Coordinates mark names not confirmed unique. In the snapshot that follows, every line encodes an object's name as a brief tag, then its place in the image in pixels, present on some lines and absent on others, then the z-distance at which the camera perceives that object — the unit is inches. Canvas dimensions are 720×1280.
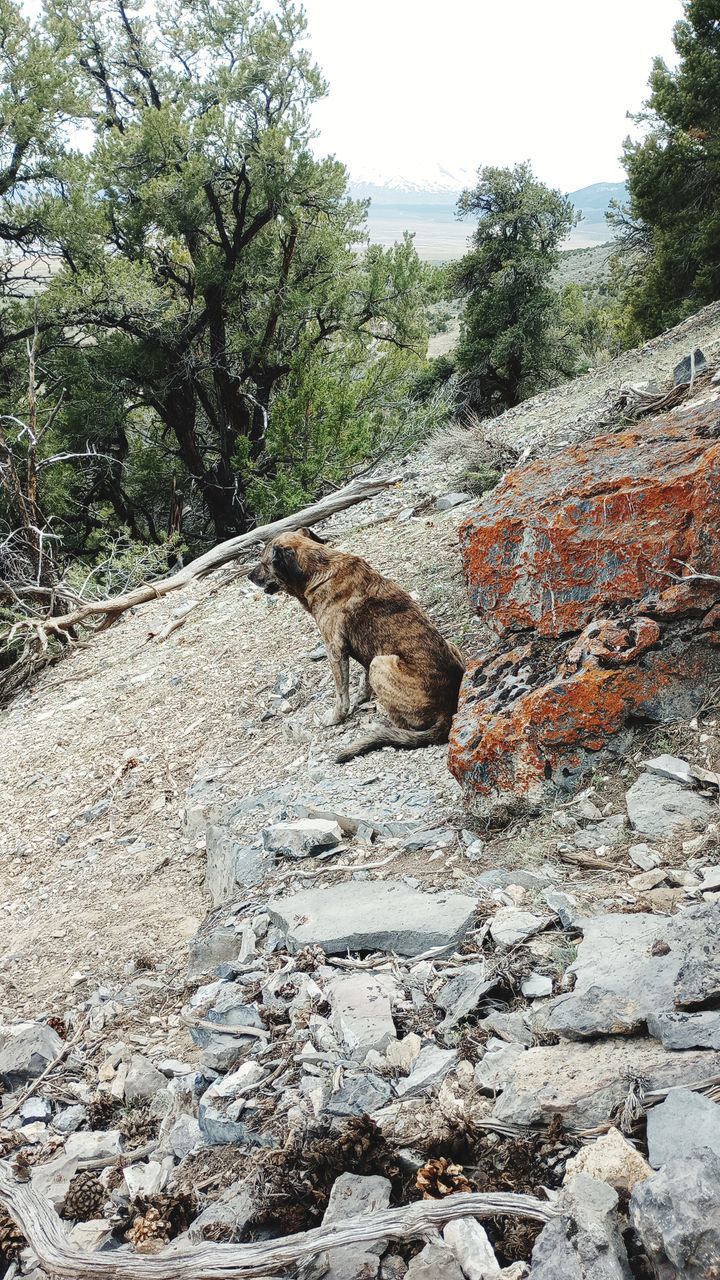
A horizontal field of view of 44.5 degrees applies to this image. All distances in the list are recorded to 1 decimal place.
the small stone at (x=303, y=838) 176.9
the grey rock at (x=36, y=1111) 128.0
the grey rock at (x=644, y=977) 92.0
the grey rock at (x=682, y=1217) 62.4
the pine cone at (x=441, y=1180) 82.1
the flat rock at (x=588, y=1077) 83.4
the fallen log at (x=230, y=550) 436.5
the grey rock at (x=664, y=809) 142.4
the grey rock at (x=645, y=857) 135.7
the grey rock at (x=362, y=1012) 111.0
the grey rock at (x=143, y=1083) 123.5
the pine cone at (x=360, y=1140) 88.0
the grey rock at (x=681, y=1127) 72.5
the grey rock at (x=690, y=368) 304.9
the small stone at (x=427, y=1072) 99.5
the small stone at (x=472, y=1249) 73.2
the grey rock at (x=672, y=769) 149.6
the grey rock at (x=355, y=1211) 76.7
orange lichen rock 162.2
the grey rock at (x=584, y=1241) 65.7
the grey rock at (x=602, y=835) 146.2
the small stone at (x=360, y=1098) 98.2
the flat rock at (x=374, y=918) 130.1
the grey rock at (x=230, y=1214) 88.4
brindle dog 207.0
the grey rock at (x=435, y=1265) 73.7
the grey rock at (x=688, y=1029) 86.4
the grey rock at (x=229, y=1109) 103.8
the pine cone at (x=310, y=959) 134.0
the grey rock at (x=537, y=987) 112.3
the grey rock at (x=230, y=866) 178.1
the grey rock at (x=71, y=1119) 124.0
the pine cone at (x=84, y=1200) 101.8
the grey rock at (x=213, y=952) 152.9
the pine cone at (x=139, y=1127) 114.9
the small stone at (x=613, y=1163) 73.0
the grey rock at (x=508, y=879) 139.9
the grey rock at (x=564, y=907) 125.0
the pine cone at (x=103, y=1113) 122.6
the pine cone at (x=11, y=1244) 97.9
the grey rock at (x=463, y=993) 112.3
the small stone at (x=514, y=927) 124.0
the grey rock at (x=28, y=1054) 138.3
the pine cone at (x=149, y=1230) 92.9
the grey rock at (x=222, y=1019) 120.0
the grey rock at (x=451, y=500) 359.5
